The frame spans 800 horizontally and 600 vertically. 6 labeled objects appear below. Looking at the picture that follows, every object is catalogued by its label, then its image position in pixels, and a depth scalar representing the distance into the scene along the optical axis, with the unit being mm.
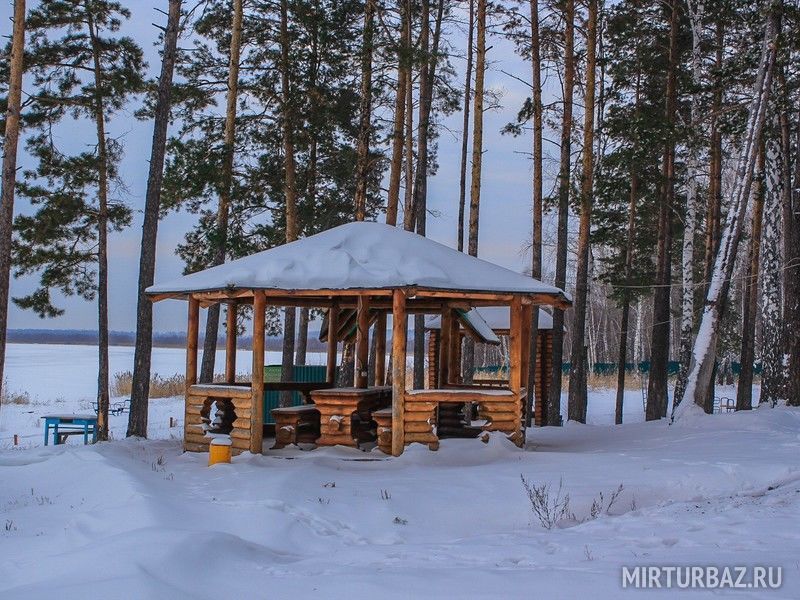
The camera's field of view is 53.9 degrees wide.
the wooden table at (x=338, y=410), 11523
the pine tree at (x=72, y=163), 17312
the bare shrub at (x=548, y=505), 7414
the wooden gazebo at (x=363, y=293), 11031
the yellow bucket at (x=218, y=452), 10594
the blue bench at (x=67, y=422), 16219
